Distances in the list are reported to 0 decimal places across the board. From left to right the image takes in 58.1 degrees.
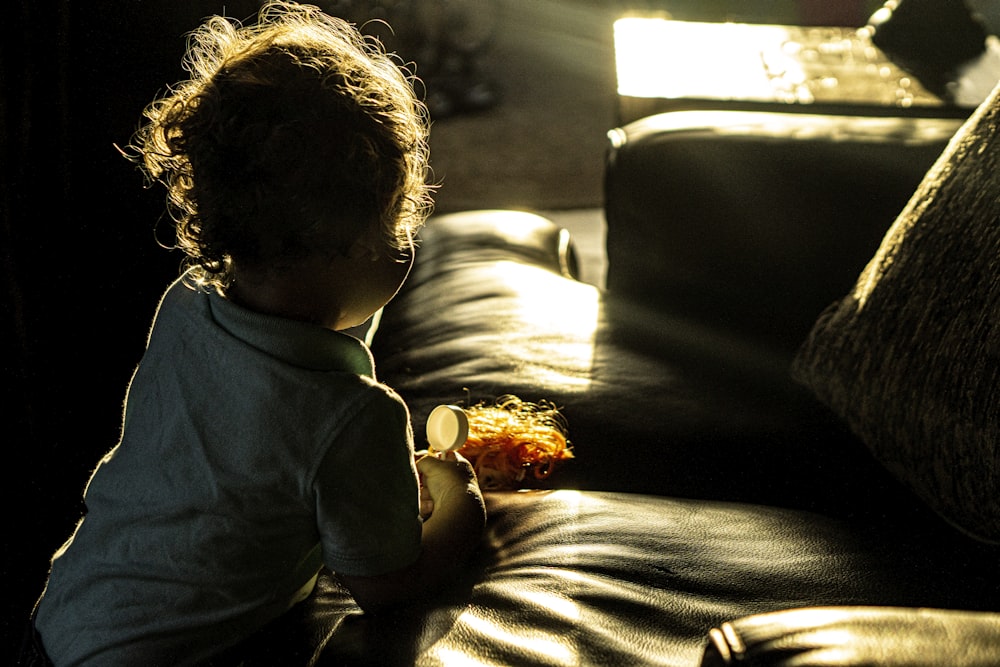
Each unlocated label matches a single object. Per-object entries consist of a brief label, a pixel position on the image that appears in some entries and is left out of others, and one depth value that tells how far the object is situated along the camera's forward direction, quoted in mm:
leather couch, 732
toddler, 704
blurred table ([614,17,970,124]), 1830
